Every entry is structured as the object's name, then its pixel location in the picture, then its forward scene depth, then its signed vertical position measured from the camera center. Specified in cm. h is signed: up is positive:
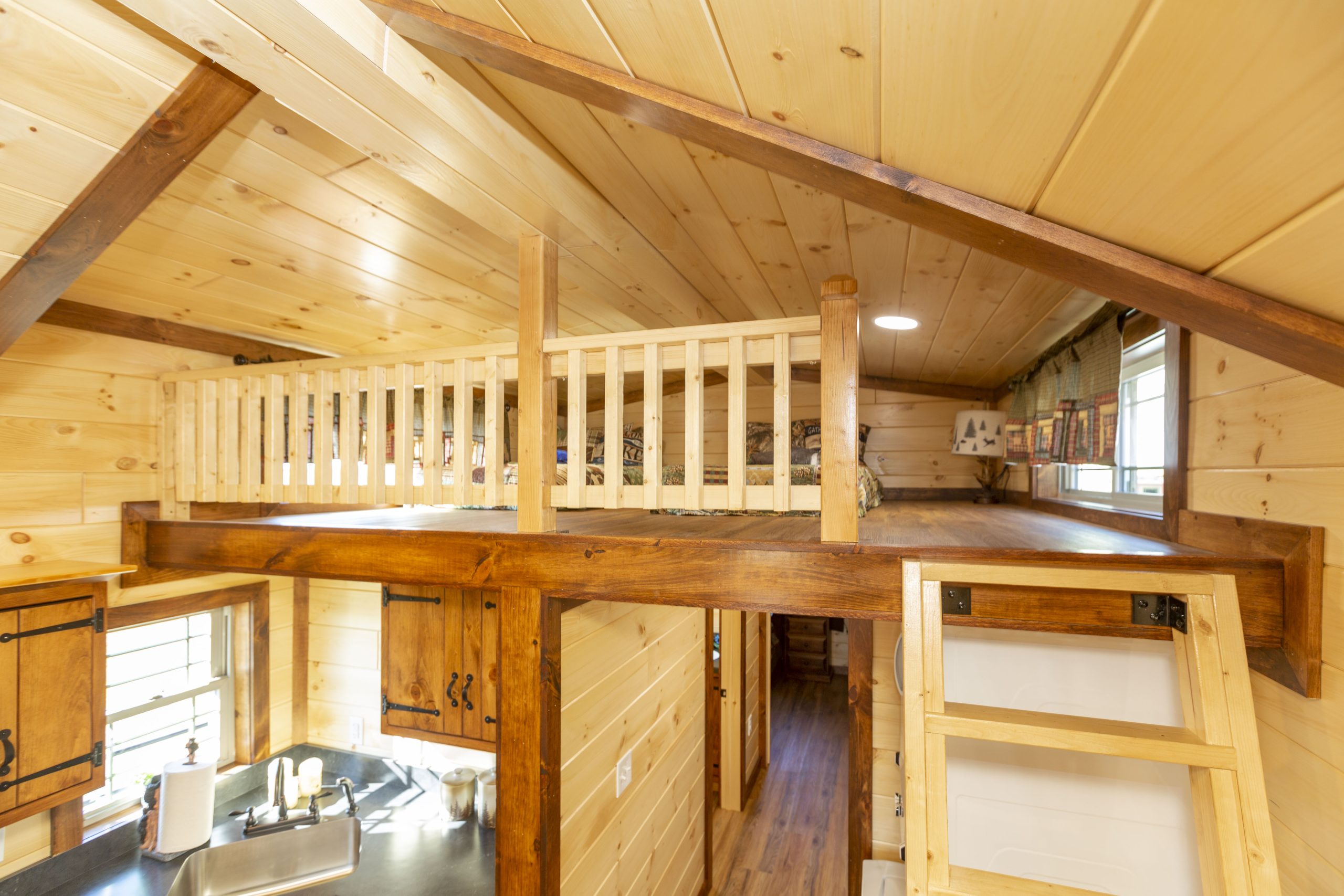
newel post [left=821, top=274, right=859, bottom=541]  131 +15
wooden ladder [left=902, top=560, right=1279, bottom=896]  101 -53
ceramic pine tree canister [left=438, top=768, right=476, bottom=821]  262 -155
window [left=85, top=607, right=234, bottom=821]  247 -113
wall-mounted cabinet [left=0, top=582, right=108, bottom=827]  176 -78
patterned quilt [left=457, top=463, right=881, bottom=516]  234 -12
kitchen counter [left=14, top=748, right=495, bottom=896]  210 -163
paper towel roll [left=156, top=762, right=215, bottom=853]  221 -137
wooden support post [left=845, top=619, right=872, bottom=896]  250 -128
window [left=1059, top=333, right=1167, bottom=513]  202 +6
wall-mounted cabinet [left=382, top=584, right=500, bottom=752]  223 -85
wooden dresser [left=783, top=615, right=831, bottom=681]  680 -231
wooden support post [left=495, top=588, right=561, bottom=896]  160 -83
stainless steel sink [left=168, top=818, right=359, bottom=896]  224 -165
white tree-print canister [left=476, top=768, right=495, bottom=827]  257 -154
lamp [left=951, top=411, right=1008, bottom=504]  353 +9
